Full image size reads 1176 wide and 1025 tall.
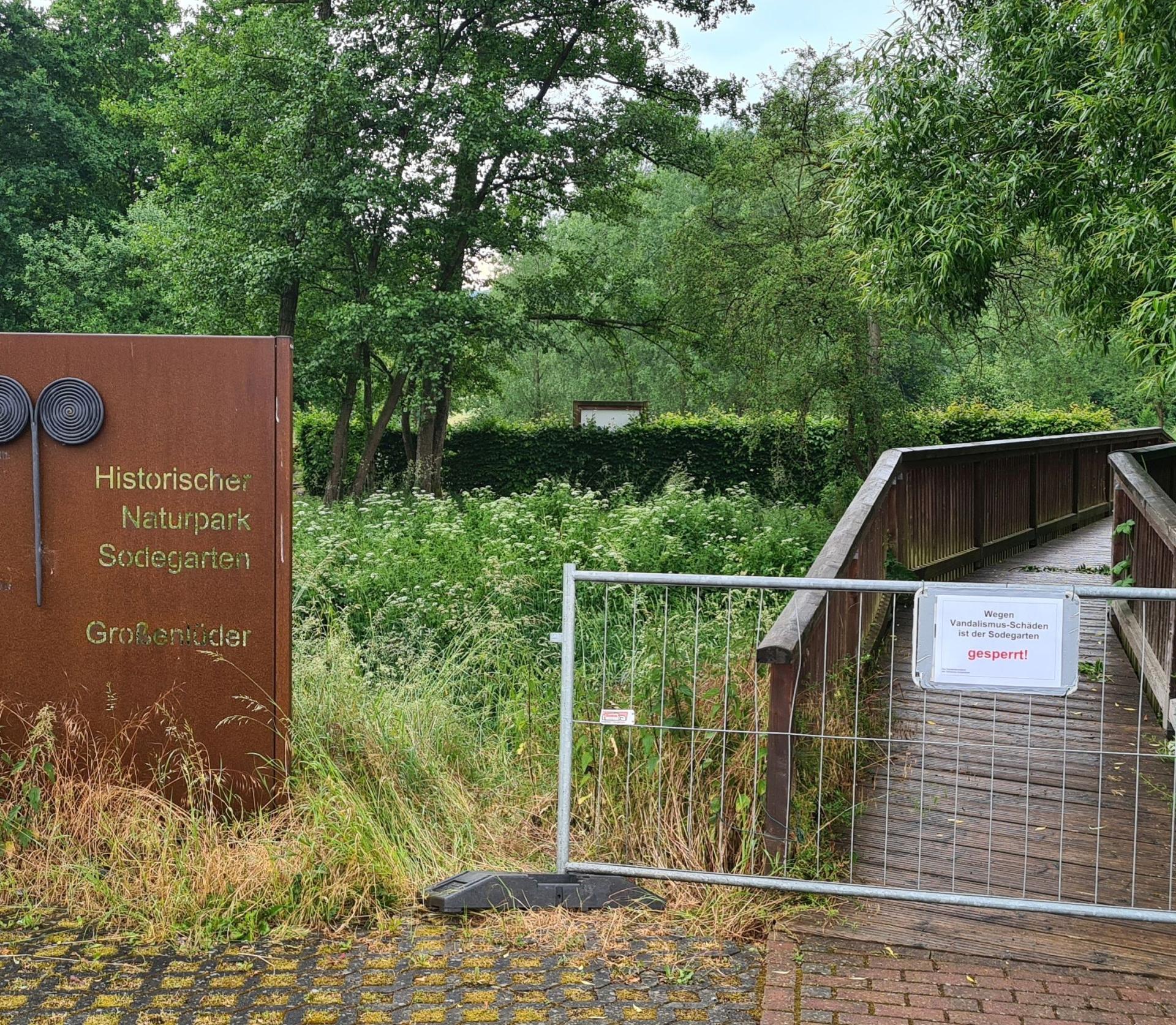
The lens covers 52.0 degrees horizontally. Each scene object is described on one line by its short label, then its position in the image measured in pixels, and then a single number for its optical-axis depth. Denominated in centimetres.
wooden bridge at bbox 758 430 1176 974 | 453
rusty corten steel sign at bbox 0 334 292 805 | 542
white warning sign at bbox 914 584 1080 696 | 434
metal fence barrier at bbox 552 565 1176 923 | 468
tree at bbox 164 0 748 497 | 2108
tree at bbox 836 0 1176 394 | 845
